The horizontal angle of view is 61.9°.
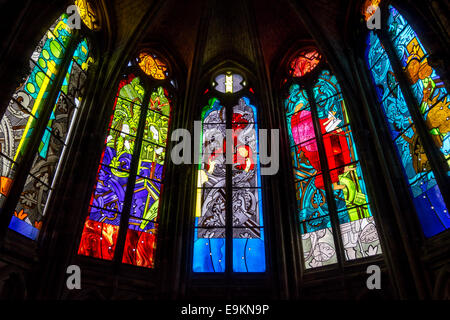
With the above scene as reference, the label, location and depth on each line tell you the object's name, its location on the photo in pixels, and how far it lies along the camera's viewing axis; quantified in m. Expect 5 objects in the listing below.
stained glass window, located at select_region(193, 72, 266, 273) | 7.90
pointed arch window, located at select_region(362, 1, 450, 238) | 5.84
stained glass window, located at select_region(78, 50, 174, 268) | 7.27
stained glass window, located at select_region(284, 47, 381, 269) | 7.15
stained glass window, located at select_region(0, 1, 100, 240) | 5.82
